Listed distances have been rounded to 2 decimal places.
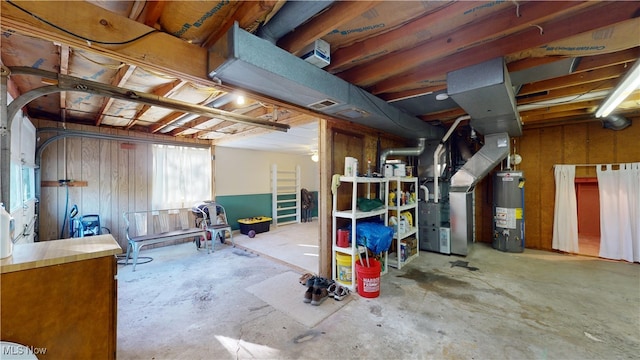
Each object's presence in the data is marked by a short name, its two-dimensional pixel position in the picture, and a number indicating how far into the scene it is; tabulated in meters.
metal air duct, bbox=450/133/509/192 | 3.92
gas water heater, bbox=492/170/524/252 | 4.39
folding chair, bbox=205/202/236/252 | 4.67
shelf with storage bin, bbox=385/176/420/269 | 3.60
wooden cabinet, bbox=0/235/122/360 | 1.19
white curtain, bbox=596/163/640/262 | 3.86
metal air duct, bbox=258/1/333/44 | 1.37
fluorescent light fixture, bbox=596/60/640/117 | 2.00
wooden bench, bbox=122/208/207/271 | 3.96
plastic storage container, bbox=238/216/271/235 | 5.73
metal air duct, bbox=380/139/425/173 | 4.17
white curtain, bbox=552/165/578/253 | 4.32
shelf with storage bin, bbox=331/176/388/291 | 2.87
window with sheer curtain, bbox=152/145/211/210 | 4.88
